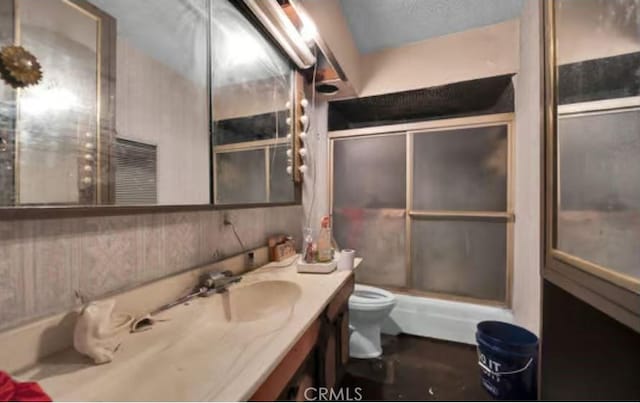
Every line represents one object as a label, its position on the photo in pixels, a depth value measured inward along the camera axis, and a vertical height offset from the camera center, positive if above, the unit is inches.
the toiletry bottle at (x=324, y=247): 54.4 -10.3
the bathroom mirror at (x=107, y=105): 22.8 +11.7
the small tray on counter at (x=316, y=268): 50.6 -13.8
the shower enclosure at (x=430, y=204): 72.4 -1.2
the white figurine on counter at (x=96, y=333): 22.1 -12.2
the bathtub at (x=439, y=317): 72.2 -36.0
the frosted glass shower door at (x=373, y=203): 83.5 -0.8
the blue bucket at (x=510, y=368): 49.0 -34.0
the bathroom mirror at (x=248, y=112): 47.1 +20.5
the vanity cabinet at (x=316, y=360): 24.9 -21.4
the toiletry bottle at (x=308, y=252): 54.7 -11.8
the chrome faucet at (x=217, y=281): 39.5 -13.2
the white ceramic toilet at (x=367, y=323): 64.2 -32.9
